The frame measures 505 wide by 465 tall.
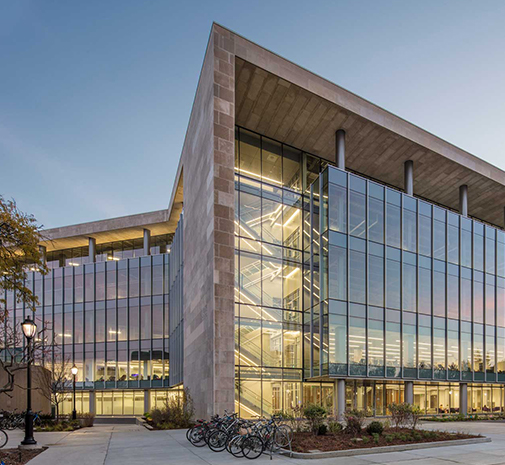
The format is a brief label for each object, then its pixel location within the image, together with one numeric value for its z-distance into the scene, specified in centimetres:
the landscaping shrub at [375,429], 1570
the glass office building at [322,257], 2345
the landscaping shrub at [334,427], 1588
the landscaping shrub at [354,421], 1595
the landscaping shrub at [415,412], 1698
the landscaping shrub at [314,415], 1523
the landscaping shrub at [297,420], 1542
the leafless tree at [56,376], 3140
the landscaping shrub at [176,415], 2264
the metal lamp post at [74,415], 2701
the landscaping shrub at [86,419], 2688
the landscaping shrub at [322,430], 1547
